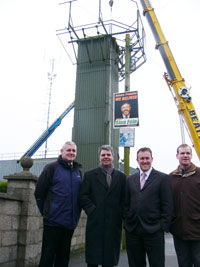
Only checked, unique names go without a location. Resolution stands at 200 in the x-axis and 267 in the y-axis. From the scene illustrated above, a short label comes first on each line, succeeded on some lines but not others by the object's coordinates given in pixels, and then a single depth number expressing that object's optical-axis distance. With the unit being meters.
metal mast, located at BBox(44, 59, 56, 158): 29.44
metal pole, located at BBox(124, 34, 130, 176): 7.90
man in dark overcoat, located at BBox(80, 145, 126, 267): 3.30
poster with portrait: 7.75
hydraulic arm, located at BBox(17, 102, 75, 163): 23.14
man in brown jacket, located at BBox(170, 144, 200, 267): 3.21
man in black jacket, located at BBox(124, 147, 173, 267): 3.09
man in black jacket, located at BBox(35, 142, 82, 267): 3.35
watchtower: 14.25
